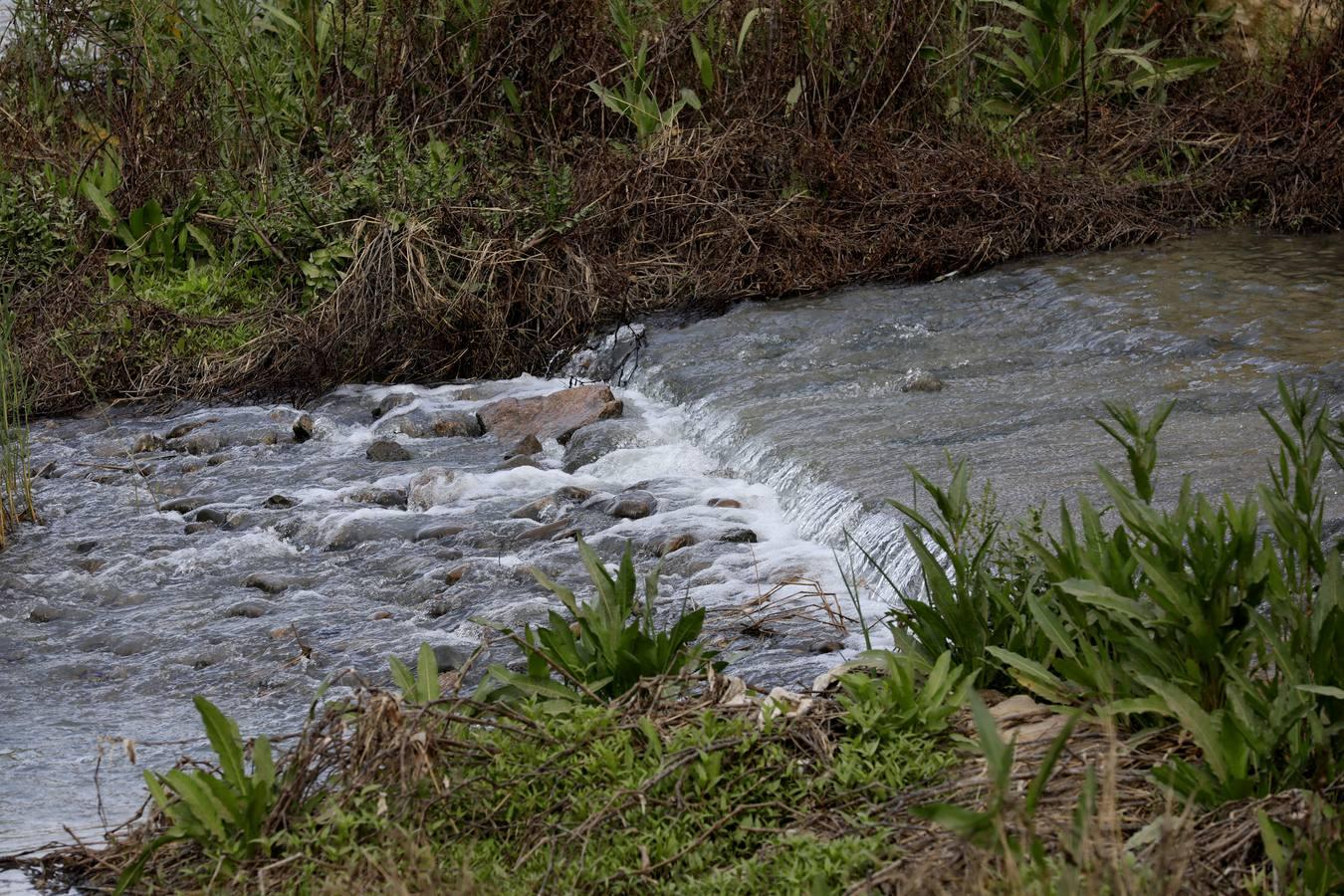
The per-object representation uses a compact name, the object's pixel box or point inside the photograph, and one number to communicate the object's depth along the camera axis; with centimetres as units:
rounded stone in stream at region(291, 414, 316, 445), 1405
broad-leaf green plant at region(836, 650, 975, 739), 547
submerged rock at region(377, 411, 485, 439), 1391
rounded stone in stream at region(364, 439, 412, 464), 1319
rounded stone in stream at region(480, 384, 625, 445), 1351
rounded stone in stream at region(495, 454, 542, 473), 1255
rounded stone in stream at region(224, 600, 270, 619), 939
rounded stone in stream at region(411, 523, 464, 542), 1080
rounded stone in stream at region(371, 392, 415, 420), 1466
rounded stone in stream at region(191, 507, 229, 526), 1154
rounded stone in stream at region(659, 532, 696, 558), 995
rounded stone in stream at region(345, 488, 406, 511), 1189
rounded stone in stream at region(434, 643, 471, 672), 822
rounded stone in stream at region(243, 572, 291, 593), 992
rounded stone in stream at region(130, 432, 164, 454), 1382
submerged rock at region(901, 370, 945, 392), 1258
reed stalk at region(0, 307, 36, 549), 1115
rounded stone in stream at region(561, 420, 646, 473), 1264
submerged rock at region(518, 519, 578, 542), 1059
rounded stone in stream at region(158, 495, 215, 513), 1193
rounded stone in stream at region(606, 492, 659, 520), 1092
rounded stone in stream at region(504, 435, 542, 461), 1291
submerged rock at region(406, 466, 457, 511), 1177
